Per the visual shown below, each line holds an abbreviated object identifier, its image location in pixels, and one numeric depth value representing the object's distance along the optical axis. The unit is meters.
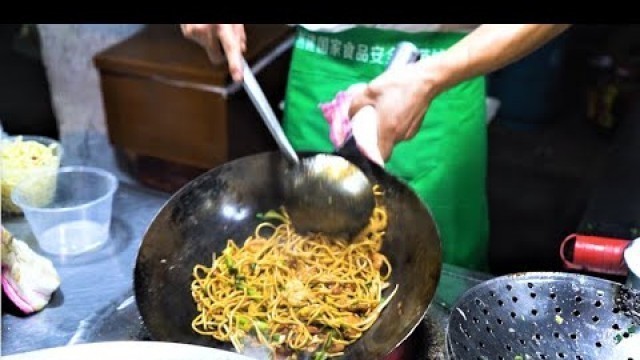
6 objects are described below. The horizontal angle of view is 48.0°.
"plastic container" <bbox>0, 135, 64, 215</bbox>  1.31
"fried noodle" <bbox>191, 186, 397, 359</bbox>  0.94
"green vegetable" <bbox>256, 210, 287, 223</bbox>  1.11
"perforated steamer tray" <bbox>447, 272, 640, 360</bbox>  0.82
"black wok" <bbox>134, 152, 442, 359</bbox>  0.91
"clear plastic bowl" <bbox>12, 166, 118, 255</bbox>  1.26
